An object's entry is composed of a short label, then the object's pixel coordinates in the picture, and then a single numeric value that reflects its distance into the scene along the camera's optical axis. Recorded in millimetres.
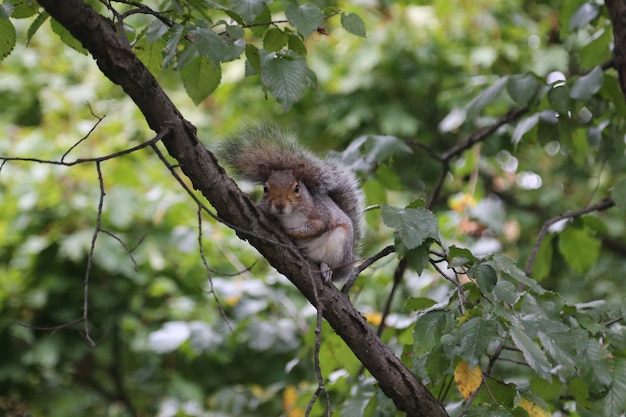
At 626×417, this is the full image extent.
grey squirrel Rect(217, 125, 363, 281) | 7575
